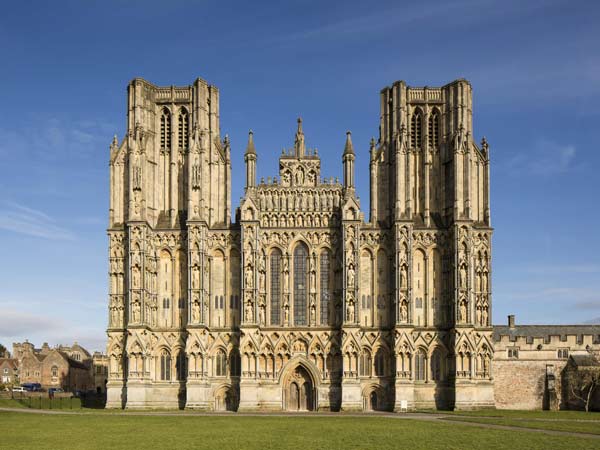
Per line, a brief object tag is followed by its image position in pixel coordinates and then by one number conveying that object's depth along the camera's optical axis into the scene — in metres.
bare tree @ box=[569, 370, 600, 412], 78.00
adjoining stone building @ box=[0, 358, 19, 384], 124.88
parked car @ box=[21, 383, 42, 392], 108.47
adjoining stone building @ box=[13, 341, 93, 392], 121.81
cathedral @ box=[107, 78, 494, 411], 73.69
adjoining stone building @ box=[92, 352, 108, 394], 130.48
